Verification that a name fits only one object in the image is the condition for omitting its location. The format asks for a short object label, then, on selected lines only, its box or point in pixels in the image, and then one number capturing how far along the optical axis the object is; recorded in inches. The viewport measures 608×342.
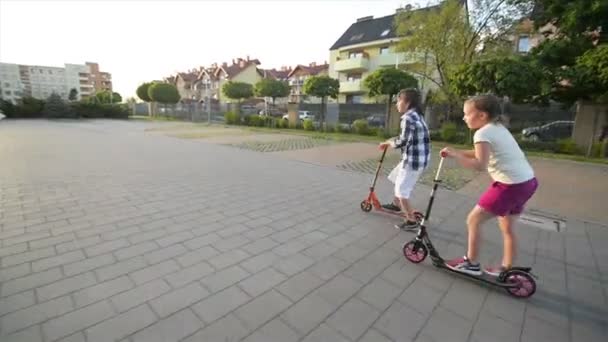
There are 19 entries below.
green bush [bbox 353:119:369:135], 643.5
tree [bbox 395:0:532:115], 514.0
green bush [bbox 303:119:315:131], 732.7
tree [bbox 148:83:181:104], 1227.2
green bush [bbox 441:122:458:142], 517.0
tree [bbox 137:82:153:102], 1305.4
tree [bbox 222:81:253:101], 1021.2
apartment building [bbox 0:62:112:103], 3336.6
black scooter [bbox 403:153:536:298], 95.0
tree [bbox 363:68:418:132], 539.2
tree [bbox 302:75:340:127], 697.6
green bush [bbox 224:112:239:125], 907.4
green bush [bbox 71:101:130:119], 1173.0
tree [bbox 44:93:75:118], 1111.0
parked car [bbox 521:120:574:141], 480.4
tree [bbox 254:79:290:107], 869.2
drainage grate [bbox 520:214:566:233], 157.9
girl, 88.5
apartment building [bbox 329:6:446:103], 1120.2
